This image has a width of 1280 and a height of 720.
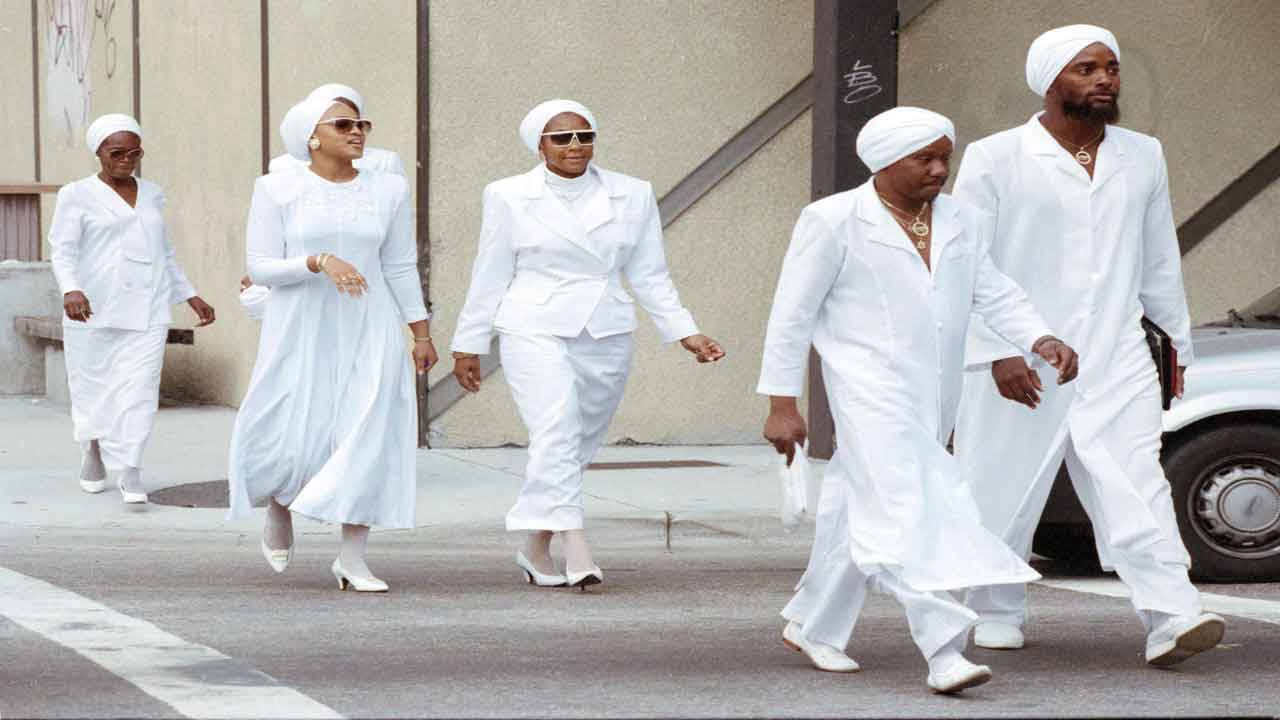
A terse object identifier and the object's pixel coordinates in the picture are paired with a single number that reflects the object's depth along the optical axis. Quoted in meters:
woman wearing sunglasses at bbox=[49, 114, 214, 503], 12.08
